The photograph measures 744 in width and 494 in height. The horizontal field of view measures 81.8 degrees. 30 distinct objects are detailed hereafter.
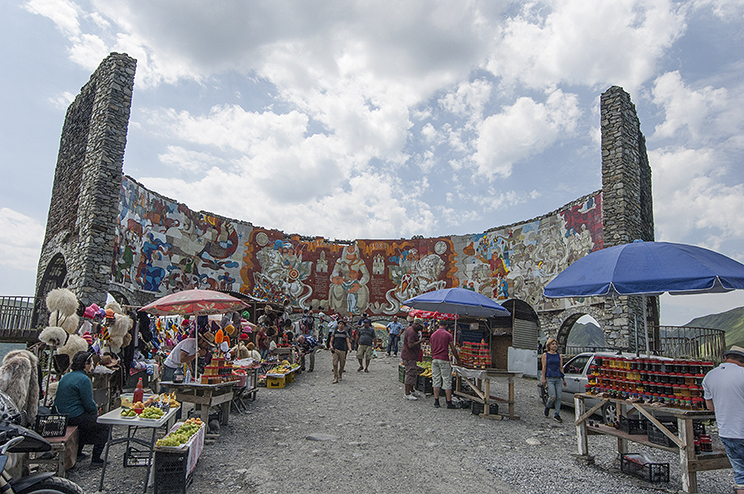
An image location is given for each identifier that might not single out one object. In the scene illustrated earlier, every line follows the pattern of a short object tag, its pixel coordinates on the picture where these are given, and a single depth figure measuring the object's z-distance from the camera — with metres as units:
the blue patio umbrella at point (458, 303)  9.50
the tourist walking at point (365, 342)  13.39
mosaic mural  18.22
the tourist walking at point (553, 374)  8.58
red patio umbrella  7.36
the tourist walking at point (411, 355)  10.22
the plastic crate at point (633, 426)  5.38
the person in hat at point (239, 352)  9.66
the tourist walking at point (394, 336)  21.12
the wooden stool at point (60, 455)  4.48
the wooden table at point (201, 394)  6.38
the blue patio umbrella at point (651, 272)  5.18
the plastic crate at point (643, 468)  5.03
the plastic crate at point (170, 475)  4.34
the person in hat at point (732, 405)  4.25
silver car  9.22
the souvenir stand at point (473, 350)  8.67
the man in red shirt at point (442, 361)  9.24
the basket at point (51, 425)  4.55
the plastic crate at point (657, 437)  5.00
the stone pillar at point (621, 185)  14.75
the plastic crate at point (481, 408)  8.62
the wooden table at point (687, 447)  4.65
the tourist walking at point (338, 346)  12.01
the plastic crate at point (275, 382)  11.16
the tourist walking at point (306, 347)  14.69
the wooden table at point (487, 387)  8.54
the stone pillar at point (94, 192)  14.79
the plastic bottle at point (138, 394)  5.38
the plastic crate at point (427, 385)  10.89
